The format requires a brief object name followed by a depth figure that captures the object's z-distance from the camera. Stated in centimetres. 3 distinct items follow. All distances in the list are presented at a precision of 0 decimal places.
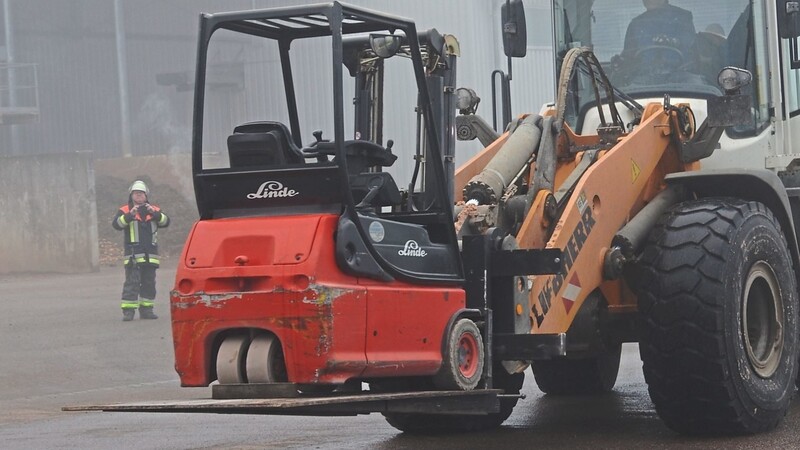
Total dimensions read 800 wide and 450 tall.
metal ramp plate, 1208
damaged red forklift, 1259
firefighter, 3547
